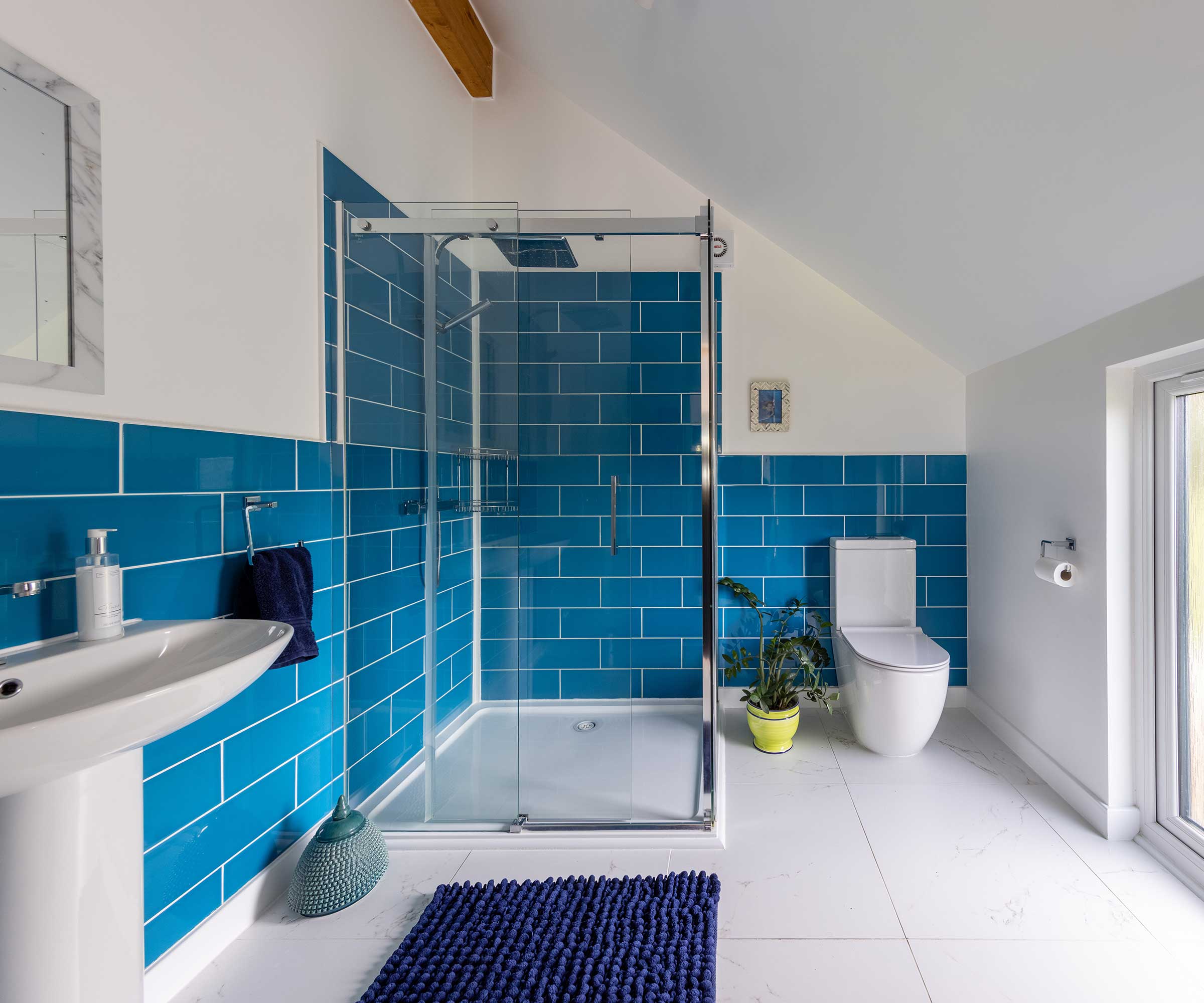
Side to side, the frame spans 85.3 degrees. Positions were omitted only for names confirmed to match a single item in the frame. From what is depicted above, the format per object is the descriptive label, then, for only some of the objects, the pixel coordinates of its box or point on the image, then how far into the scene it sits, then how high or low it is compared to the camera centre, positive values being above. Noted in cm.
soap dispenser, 110 -15
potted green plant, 264 -74
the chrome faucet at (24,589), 103 -14
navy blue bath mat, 139 -103
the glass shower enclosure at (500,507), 197 -1
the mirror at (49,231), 101 +44
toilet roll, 212 -24
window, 183 -31
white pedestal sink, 89 -48
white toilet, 242 -59
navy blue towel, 154 -23
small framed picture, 305 +43
